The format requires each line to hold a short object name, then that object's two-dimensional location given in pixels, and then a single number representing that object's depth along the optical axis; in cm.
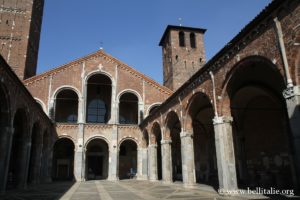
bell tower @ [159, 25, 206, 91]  3319
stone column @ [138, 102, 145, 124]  2702
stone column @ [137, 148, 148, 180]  2498
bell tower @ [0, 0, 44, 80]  2823
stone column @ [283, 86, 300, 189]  757
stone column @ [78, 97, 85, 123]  2548
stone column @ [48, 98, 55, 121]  2508
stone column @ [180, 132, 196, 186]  1534
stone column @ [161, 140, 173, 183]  1900
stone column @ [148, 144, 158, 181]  2225
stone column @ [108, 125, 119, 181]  2448
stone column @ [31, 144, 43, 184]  1892
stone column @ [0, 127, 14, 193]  1180
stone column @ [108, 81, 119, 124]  2623
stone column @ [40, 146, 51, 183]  2170
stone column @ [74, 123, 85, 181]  2366
